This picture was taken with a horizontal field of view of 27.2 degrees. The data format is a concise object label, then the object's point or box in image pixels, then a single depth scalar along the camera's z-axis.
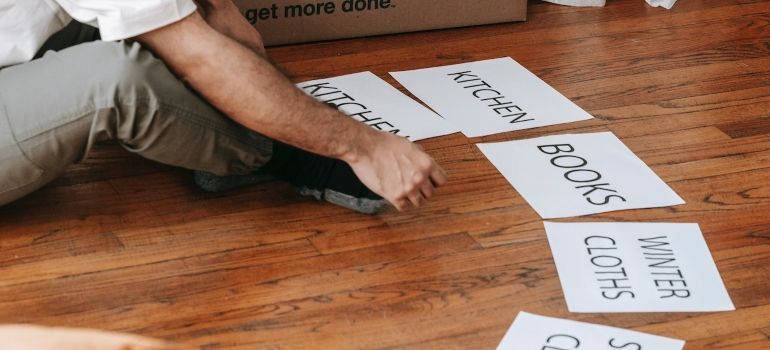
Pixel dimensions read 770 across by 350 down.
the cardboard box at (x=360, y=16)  2.76
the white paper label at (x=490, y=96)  2.47
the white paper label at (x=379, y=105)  2.43
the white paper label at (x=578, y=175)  2.21
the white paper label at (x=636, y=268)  1.97
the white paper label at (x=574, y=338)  1.89
